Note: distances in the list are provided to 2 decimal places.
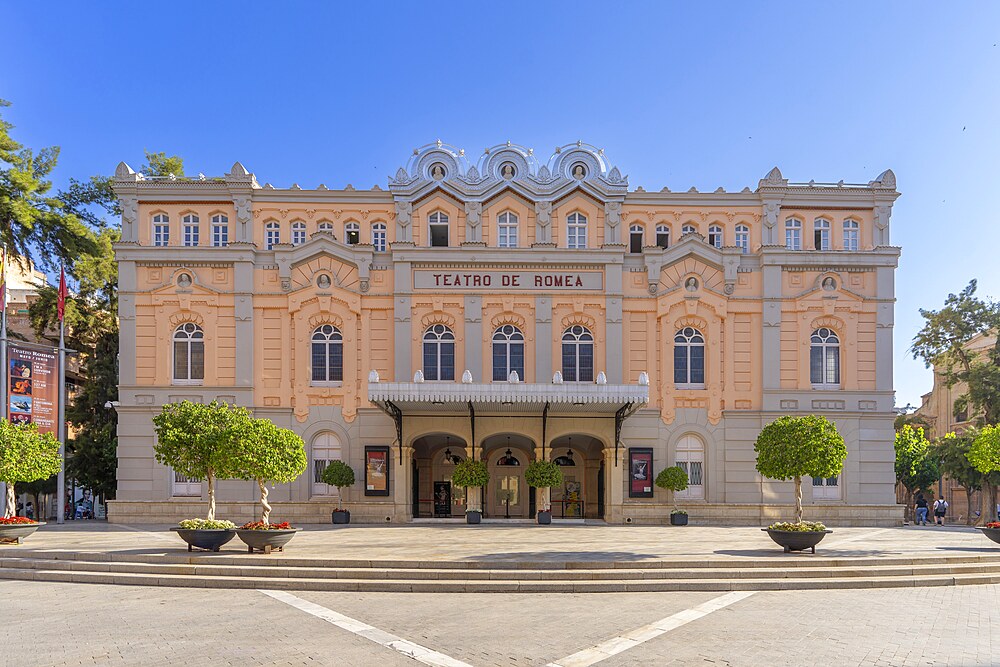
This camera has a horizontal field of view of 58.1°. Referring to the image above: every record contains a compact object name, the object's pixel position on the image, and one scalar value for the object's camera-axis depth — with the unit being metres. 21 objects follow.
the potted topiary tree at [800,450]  24.52
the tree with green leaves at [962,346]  44.31
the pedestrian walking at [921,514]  43.09
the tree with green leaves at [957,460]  44.87
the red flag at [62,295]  37.53
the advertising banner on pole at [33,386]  35.22
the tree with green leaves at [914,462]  47.50
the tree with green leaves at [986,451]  28.14
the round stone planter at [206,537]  22.80
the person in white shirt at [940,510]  43.50
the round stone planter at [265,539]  22.41
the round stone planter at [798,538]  23.14
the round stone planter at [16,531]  26.11
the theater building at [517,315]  37.56
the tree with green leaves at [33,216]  39.91
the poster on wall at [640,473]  37.34
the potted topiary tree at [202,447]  23.00
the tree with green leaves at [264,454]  23.48
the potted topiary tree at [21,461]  26.45
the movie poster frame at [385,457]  37.00
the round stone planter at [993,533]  26.30
